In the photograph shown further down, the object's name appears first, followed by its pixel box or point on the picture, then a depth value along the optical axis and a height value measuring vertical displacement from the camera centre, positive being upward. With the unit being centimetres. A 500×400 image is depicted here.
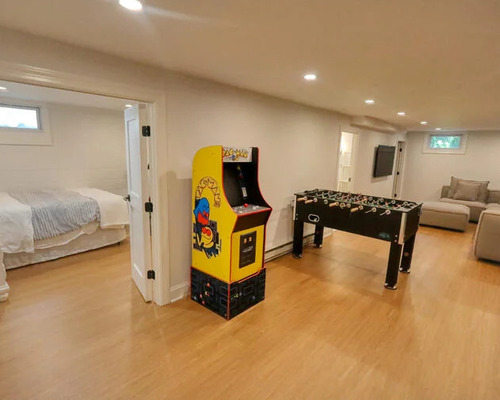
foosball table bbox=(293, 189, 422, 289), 307 -71
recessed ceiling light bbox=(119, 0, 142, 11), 131 +70
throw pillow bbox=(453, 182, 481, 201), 656 -67
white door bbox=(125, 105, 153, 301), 254 -42
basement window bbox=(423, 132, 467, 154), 714 +51
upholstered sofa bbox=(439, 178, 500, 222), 629 -88
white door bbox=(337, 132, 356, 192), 547 -7
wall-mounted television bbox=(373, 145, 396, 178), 618 -1
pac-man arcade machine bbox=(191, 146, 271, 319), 245 -70
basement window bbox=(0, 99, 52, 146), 434 +39
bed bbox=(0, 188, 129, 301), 332 -98
